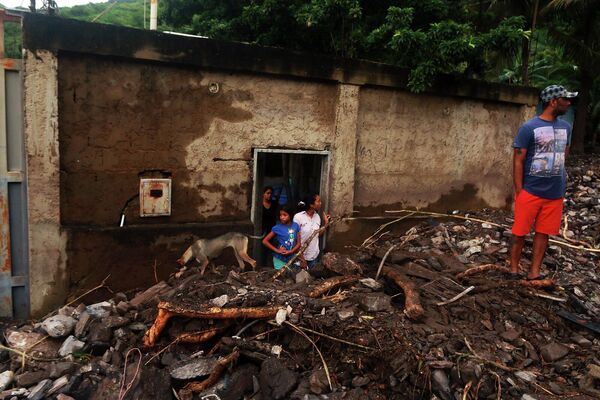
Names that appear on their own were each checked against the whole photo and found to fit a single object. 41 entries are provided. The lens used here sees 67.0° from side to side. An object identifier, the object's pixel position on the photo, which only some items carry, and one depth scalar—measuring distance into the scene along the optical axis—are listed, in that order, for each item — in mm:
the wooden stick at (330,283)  4191
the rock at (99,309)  4312
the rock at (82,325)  3975
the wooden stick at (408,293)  3832
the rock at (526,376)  3451
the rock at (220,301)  3931
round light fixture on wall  5010
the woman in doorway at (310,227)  5562
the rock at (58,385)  3415
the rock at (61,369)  3554
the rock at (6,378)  3483
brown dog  5113
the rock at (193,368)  3526
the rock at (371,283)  4398
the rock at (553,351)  3711
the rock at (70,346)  3808
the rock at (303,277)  4605
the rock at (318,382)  3400
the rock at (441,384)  3328
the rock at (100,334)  3846
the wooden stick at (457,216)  6469
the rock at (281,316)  3732
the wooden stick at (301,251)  4831
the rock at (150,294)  4496
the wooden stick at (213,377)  3494
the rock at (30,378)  3508
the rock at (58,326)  3936
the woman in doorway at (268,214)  6023
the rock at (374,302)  3977
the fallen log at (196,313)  3768
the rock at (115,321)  3973
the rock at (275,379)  3355
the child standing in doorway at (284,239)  5445
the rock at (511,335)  3875
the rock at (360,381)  3428
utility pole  6520
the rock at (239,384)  3434
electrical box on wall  4828
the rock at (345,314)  3801
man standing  4434
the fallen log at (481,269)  4764
